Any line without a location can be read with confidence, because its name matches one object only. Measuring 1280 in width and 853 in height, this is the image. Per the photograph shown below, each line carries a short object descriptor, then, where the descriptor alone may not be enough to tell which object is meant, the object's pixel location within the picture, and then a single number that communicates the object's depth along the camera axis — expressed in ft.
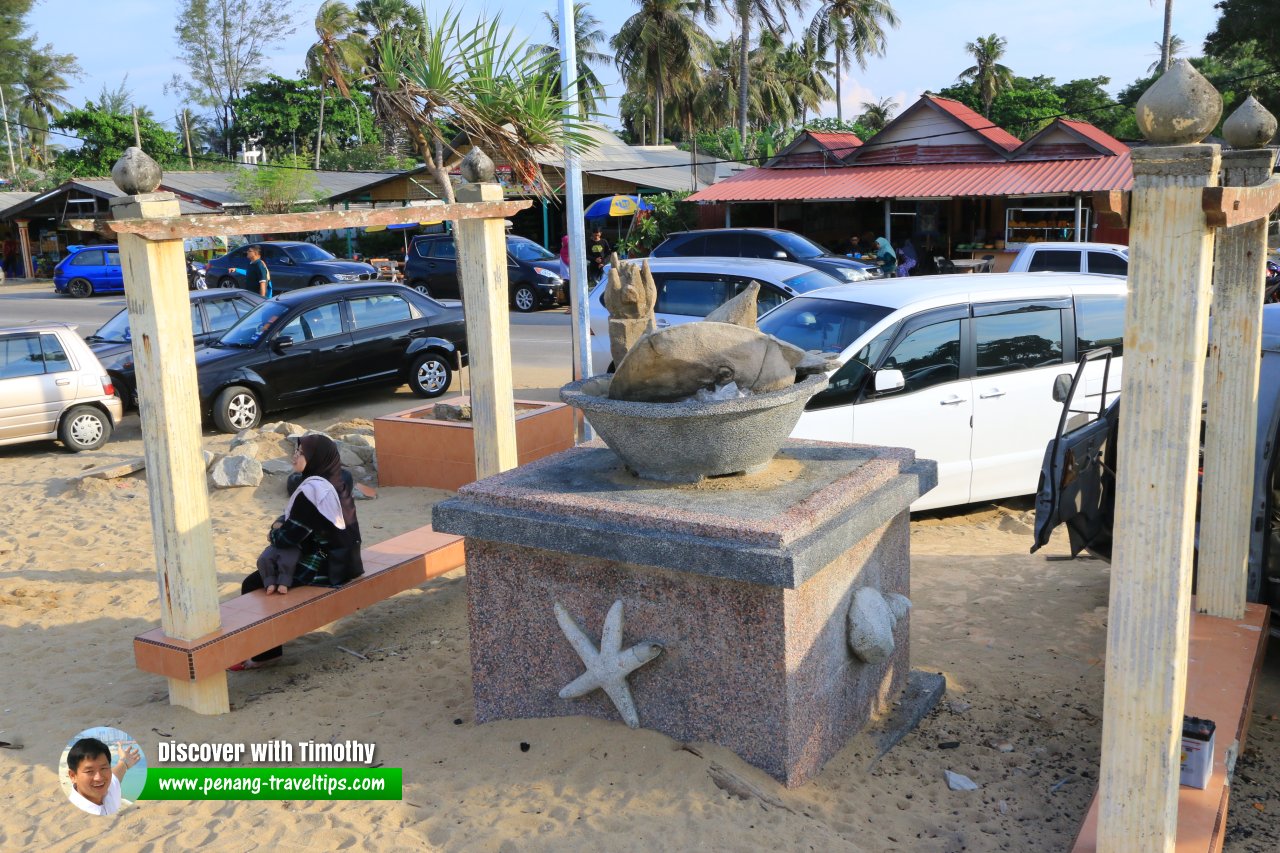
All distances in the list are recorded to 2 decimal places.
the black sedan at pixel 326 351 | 39.88
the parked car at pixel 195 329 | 42.19
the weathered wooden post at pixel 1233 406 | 15.55
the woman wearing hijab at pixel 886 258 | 68.23
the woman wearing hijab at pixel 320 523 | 18.63
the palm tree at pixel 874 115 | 193.26
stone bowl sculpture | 14.24
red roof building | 78.59
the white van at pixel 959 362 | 24.73
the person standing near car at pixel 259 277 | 62.49
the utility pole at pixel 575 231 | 28.89
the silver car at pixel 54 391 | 37.27
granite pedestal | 13.32
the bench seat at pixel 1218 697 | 11.76
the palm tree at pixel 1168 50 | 114.32
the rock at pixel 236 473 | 30.50
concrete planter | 29.58
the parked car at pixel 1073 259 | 48.01
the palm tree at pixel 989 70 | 175.63
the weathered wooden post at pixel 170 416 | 15.96
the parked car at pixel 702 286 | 38.22
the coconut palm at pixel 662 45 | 139.54
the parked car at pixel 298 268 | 81.92
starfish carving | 14.16
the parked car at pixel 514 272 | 76.69
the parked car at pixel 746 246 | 63.98
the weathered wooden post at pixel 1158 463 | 9.95
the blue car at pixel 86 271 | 102.99
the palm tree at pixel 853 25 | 154.51
